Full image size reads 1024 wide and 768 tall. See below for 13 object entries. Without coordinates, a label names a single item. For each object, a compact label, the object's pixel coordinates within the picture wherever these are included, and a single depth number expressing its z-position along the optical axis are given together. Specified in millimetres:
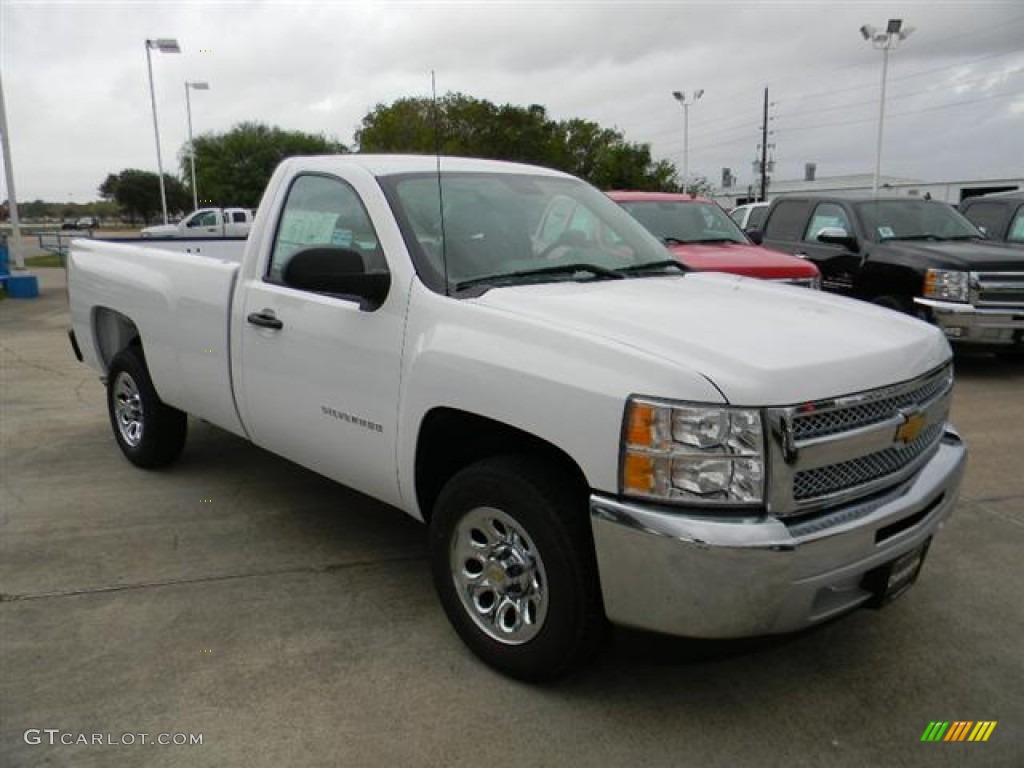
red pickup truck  7582
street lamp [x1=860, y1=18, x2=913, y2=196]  26953
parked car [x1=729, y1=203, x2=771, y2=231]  12404
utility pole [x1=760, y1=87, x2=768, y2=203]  49638
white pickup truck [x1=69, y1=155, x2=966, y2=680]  2516
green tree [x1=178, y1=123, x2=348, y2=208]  54375
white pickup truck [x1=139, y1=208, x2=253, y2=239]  30581
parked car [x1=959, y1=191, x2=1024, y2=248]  10867
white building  46469
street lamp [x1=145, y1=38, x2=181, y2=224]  29234
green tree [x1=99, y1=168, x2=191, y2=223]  80688
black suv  8250
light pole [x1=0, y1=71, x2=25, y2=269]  17125
